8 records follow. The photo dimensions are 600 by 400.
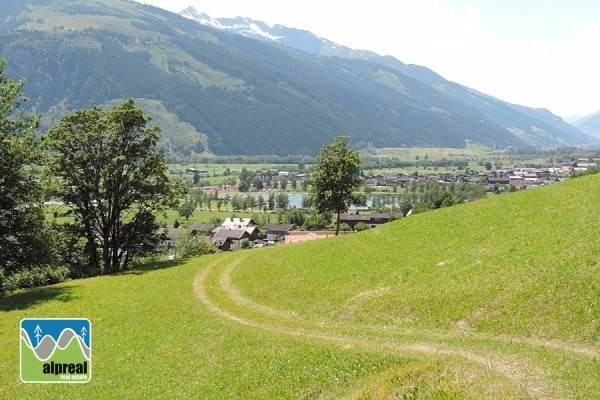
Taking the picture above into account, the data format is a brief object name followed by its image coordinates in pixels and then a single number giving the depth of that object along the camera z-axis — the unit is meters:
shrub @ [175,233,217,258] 108.62
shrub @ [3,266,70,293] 54.38
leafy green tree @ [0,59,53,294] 43.62
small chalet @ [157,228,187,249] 172.56
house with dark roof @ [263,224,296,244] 194.94
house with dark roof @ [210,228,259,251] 181.02
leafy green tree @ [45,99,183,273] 57.38
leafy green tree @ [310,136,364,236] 73.62
